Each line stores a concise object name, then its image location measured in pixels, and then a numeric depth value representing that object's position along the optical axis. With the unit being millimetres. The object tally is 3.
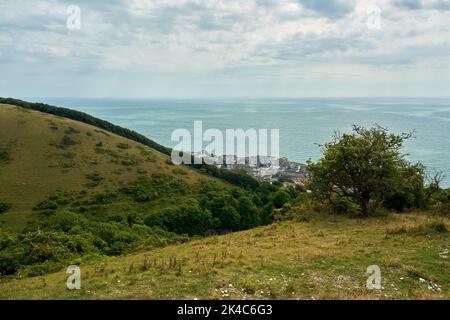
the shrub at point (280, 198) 68000
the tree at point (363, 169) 22969
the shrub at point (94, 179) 61906
